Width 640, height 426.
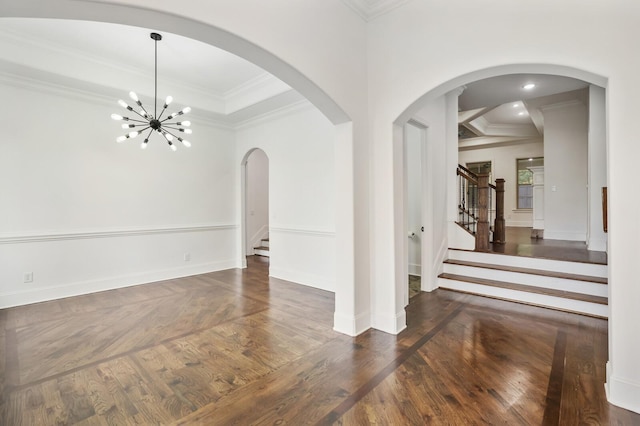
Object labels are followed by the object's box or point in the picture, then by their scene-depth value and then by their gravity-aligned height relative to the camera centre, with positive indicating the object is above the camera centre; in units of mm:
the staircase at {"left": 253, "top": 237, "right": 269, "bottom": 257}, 7955 -992
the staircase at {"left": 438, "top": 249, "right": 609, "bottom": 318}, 3580 -960
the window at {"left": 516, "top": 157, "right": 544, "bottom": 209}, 10211 +1056
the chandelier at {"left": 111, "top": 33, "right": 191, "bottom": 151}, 3784 +1499
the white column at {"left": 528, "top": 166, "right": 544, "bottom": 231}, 8201 +383
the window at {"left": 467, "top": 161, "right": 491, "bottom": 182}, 10862 +1662
